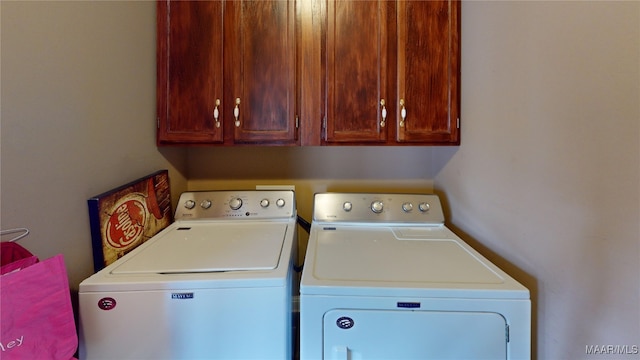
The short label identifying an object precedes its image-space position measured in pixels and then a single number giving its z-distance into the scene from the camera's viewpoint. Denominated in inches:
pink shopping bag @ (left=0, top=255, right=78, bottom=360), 23.7
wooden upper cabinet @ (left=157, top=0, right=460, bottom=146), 54.0
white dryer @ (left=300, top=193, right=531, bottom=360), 32.3
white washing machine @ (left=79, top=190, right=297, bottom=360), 33.2
